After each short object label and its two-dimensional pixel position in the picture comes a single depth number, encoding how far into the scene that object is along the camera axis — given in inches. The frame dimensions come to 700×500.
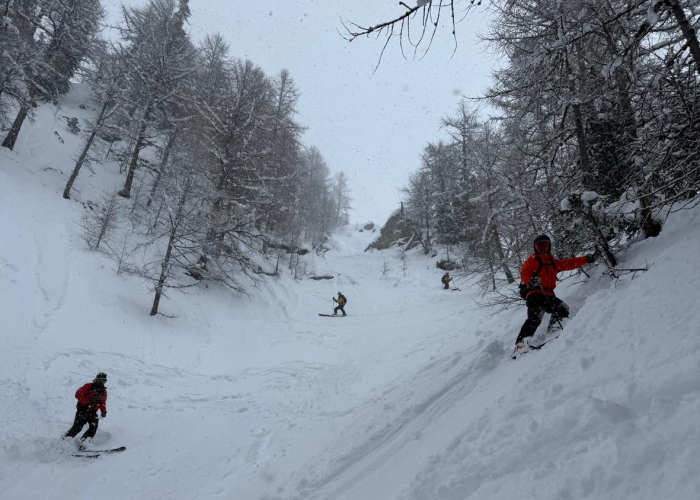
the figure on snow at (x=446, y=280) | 865.5
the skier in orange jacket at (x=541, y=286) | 191.5
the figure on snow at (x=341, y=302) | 689.1
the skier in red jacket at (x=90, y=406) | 245.0
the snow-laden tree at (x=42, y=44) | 608.1
